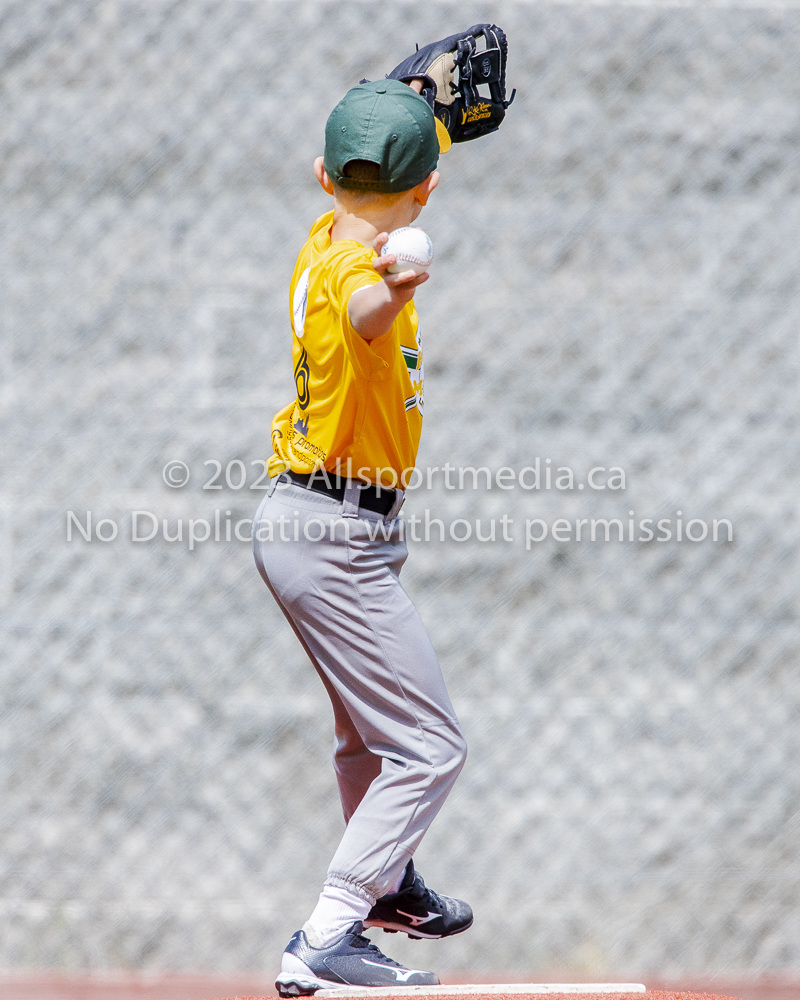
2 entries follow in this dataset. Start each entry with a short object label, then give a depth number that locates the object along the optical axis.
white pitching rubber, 20.33
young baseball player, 20.34
